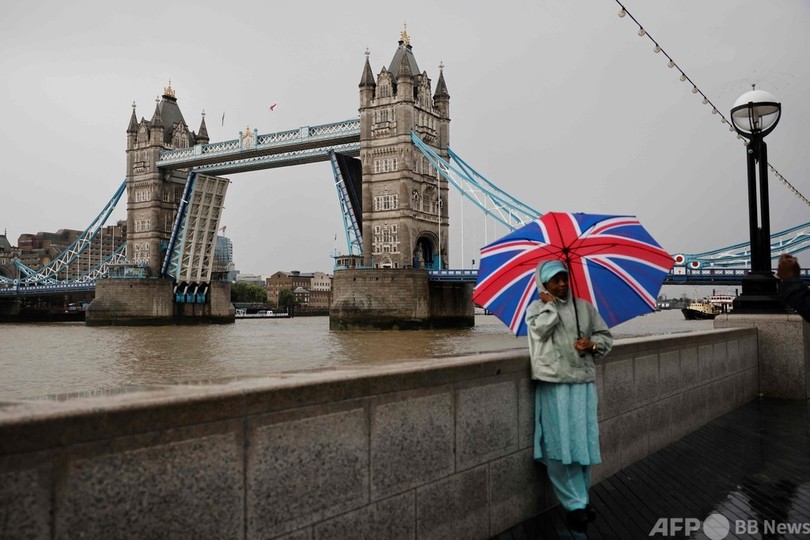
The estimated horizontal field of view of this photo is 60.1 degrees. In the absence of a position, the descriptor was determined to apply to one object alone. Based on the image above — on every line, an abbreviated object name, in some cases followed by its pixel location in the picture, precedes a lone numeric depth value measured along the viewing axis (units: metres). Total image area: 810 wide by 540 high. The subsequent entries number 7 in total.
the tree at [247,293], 106.62
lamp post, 8.06
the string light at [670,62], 8.26
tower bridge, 43.31
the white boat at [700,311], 71.59
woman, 3.43
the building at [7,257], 102.27
